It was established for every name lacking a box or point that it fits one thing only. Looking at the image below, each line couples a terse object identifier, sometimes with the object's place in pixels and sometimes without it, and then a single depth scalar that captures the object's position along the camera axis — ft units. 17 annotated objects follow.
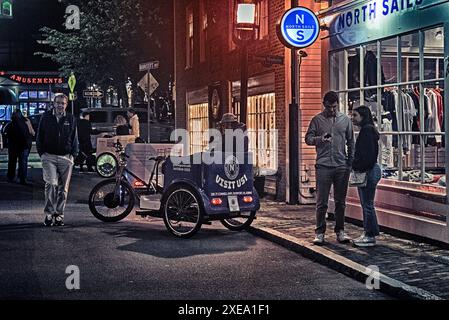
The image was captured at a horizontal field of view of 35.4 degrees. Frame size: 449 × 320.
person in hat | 33.88
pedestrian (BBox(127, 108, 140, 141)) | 64.13
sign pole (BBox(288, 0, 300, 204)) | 43.37
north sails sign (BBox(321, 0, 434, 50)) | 30.17
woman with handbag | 29.27
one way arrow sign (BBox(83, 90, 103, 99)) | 102.37
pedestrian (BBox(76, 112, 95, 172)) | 68.03
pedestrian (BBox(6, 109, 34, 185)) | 58.39
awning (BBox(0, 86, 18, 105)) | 171.32
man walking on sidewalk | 35.78
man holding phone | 30.17
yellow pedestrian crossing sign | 104.26
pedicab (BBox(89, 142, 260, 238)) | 32.42
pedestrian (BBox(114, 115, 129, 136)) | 62.67
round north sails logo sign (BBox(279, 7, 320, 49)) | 40.14
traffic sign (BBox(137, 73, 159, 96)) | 64.44
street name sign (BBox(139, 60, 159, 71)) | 60.95
